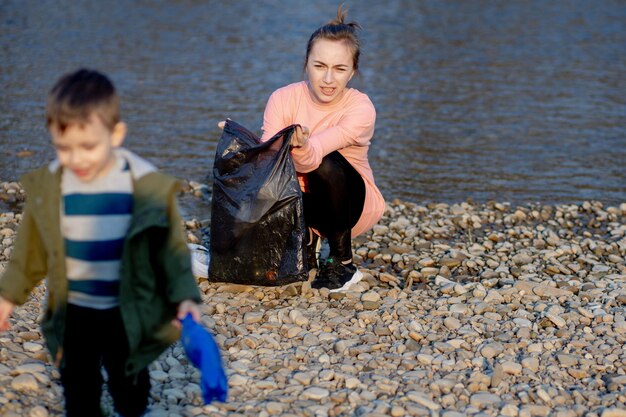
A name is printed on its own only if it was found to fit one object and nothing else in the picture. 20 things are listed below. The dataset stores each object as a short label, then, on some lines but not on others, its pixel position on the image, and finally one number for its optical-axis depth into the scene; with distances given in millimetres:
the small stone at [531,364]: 8925
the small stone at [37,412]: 7454
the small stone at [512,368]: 8811
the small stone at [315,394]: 8140
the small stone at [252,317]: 10076
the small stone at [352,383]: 8369
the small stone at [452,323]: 10012
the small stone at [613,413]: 7972
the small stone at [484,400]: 8117
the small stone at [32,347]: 8765
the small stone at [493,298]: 10991
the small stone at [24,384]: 7934
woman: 10510
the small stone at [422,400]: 8018
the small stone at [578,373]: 8841
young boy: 5926
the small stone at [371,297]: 10922
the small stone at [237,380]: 8347
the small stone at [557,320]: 10152
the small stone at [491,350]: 9238
